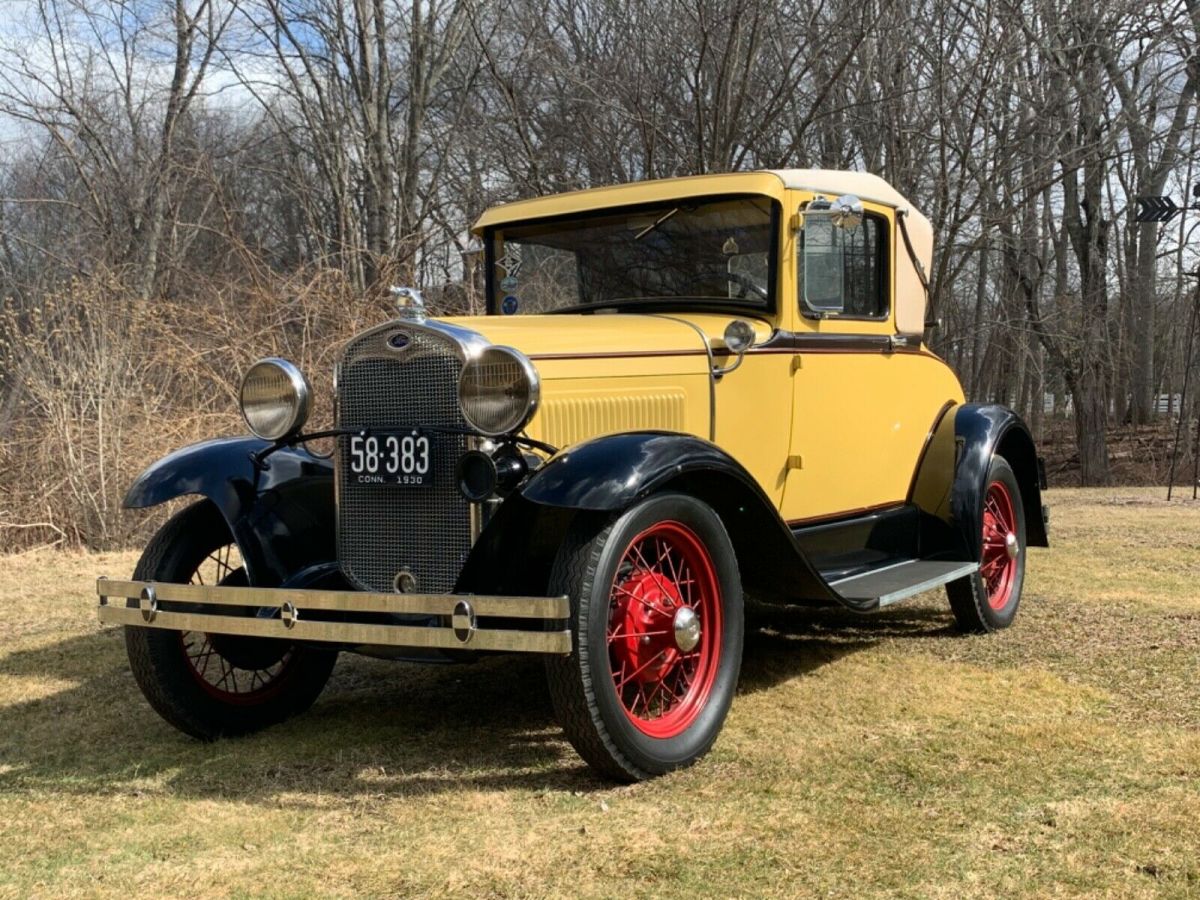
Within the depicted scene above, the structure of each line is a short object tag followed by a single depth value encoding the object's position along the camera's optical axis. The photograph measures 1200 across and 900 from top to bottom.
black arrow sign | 12.01
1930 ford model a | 3.58
